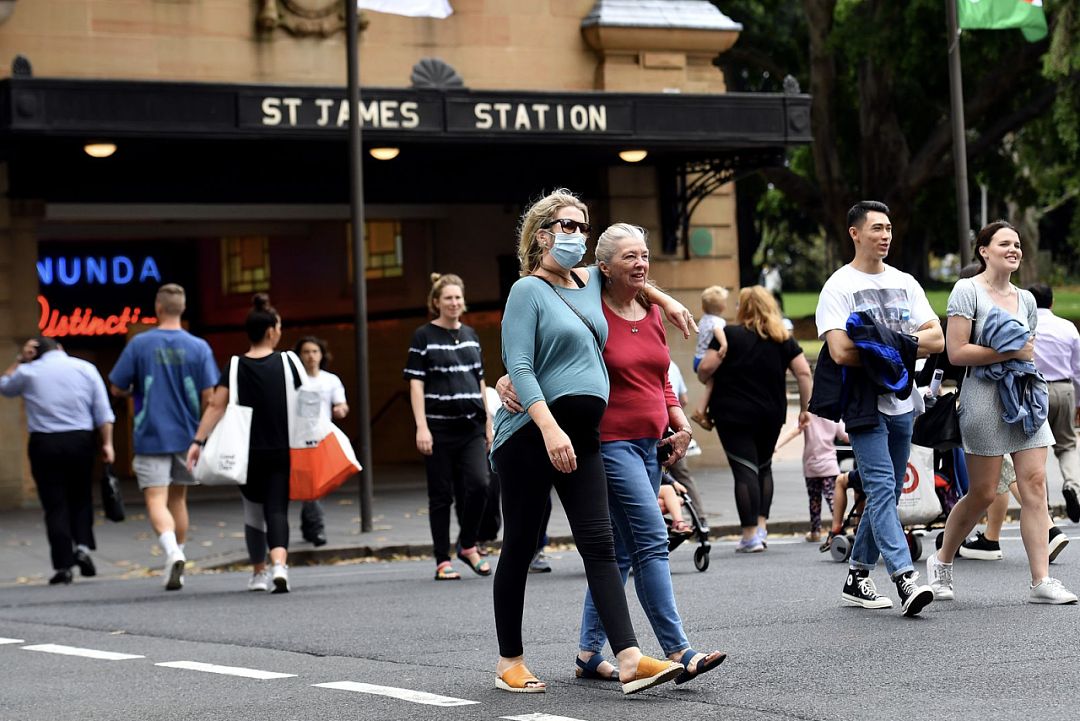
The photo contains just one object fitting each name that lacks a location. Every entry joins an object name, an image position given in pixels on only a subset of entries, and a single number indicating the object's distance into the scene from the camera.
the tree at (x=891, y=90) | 27.27
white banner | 17.20
